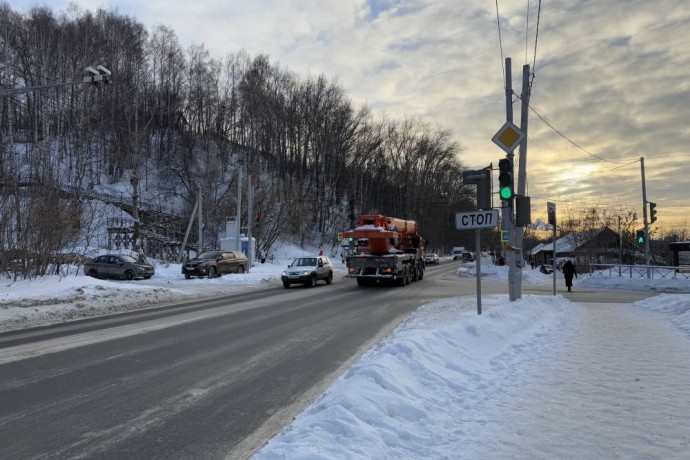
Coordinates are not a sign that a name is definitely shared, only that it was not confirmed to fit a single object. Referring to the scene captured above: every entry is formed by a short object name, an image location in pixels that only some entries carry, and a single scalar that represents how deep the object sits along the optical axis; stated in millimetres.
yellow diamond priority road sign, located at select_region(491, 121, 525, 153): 13165
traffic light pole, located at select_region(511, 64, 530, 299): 14570
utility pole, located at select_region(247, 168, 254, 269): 33869
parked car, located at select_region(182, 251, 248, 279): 29688
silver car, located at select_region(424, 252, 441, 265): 63434
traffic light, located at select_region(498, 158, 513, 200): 12258
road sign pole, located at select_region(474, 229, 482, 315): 10922
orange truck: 24406
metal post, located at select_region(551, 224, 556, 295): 17391
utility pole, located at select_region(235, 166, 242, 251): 34172
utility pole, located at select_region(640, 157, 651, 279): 29975
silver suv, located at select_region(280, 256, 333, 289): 24775
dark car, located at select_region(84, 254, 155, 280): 28562
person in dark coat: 24219
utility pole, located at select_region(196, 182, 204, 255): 36659
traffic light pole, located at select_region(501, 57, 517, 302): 13641
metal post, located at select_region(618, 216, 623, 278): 45100
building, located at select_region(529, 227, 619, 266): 39219
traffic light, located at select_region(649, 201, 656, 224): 28797
